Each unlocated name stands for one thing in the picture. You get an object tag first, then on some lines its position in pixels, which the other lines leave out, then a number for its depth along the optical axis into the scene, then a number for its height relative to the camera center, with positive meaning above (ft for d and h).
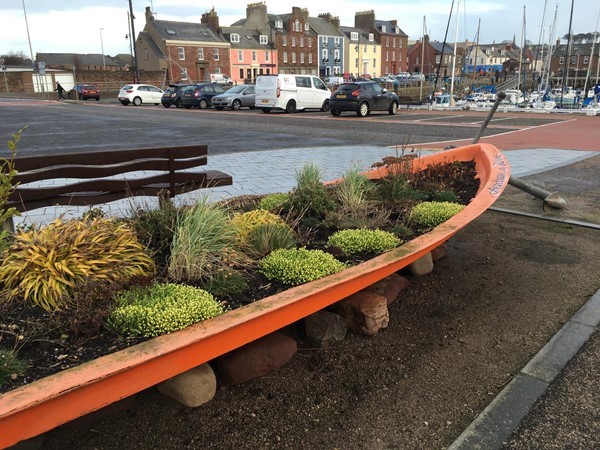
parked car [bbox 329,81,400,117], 74.74 -3.13
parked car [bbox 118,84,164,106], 118.93 -3.37
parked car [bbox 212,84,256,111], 93.66 -3.64
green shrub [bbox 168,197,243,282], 10.27 -3.38
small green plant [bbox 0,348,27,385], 6.97 -3.83
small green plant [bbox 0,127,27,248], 8.98 -1.82
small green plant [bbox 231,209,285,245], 12.05 -3.54
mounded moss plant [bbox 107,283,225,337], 7.96 -3.65
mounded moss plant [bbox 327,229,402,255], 12.16 -3.86
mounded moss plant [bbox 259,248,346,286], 10.30 -3.79
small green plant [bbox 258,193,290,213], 15.19 -3.68
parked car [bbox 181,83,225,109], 101.33 -3.10
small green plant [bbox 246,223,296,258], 11.96 -3.71
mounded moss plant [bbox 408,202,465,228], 14.15 -3.73
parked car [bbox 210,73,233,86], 192.22 -0.17
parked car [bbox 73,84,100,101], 147.33 -3.28
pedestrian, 150.72 -3.04
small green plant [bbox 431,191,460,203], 16.57 -3.83
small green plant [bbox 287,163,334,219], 14.88 -3.49
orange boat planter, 6.08 -3.76
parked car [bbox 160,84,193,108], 106.23 -3.61
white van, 81.51 -2.41
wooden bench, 12.72 -2.60
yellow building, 304.09 +13.97
